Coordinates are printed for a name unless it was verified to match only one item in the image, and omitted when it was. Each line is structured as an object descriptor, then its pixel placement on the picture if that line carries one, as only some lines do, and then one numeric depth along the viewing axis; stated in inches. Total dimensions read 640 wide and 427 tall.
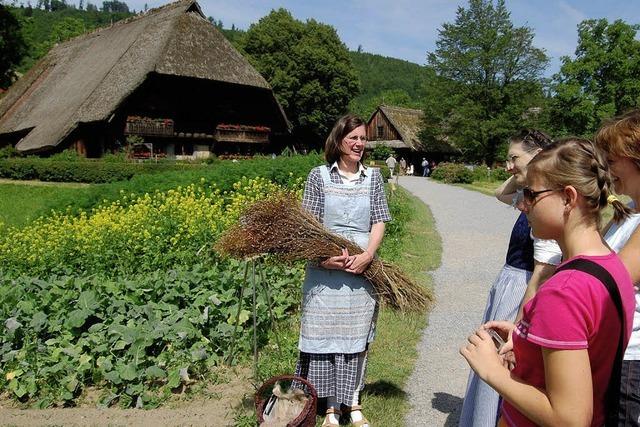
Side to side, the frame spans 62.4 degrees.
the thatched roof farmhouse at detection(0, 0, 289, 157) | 924.0
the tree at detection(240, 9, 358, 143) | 1631.4
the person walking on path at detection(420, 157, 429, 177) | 1527.6
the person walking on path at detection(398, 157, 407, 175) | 1461.6
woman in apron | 121.5
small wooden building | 1702.3
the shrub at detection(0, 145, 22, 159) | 967.0
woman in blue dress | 105.4
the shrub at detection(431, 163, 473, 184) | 1161.4
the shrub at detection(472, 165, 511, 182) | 1211.2
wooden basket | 110.3
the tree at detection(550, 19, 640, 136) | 1523.1
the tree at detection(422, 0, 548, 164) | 1529.3
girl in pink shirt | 49.1
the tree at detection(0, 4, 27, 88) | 1370.6
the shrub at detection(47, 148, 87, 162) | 817.2
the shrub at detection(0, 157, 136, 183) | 772.0
